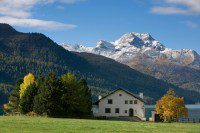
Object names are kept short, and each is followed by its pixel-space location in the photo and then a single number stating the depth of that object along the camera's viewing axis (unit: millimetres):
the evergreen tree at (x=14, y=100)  107938
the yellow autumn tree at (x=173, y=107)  97000
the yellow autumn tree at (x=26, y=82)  104656
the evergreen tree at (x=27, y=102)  94188
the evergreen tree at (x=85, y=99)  94281
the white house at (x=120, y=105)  120831
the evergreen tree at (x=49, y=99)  87500
